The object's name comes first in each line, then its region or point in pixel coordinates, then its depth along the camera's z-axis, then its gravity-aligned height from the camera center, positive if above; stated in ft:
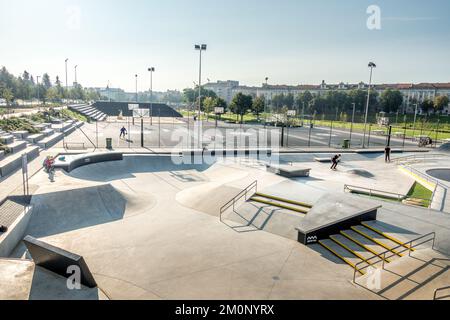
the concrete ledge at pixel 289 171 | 67.97 -13.04
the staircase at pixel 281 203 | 46.64 -14.35
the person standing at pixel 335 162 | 82.84 -12.99
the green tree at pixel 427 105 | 322.36 +10.43
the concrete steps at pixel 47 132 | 107.04 -9.84
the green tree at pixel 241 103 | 230.27 +4.65
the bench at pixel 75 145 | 96.88 -13.21
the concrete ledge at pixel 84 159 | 65.36 -12.68
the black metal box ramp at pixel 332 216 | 38.86 -13.35
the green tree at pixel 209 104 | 262.06 +3.36
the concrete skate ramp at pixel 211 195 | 52.65 -15.71
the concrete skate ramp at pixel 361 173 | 75.82 -14.62
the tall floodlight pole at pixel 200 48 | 119.55 +22.73
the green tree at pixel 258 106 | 242.78 +3.18
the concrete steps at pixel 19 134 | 91.92 -9.15
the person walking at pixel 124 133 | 122.30 -11.08
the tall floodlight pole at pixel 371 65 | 119.85 +18.35
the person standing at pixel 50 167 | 57.47 -12.23
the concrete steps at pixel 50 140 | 93.26 -11.64
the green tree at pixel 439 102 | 319.62 +13.69
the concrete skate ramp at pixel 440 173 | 73.32 -14.20
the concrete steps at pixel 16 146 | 73.10 -10.47
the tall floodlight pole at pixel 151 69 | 180.24 +21.19
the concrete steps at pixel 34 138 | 93.86 -10.43
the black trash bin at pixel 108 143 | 101.16 -12.08
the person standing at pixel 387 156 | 95.99 -12.84
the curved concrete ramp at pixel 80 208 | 43.42 -15.95
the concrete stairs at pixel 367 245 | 34.42 -15.36
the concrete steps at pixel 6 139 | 76.22 -9.01
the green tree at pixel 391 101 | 341.82 +14.69
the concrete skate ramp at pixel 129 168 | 70.90 -15.39
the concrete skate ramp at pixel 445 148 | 115.45 -11.76
